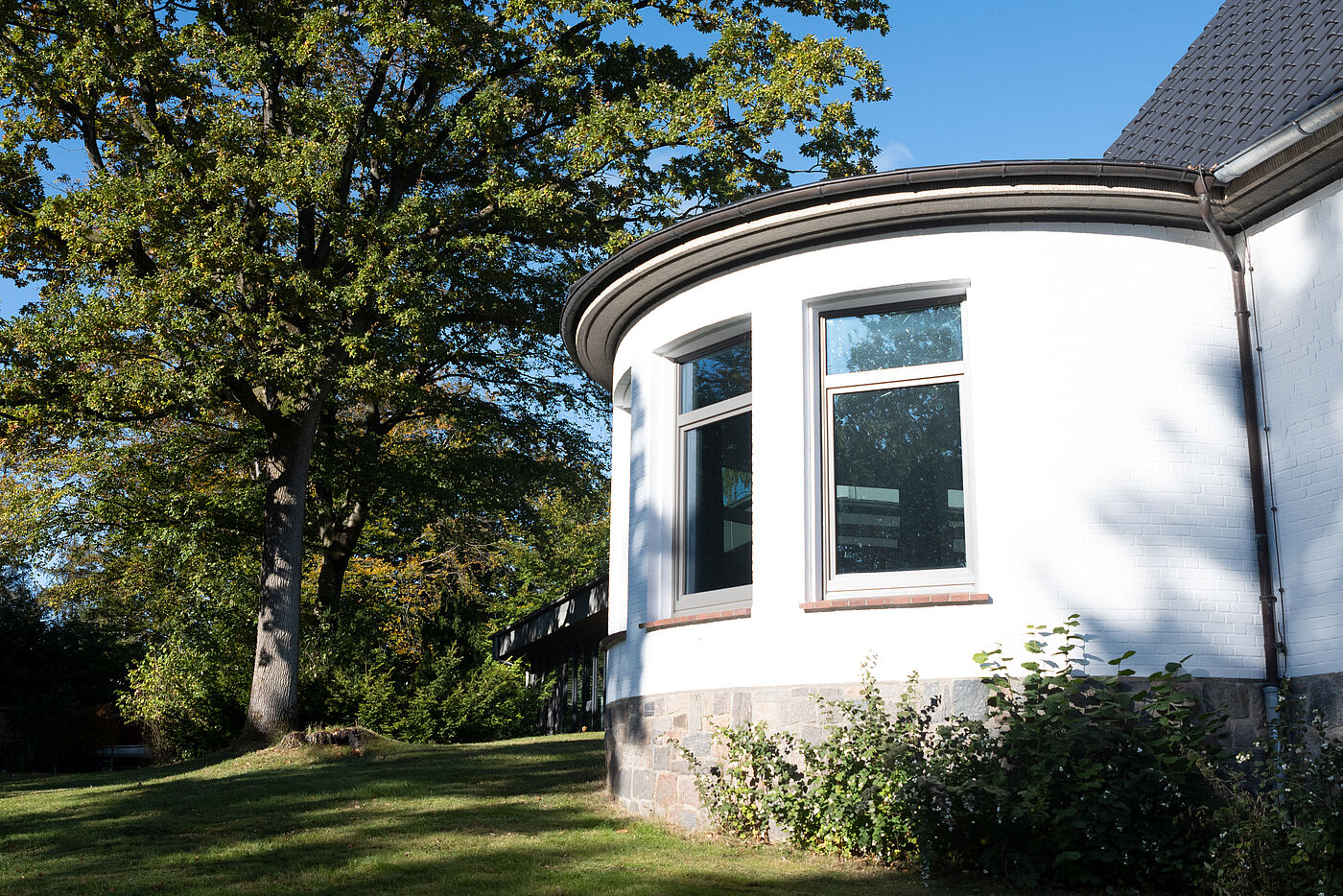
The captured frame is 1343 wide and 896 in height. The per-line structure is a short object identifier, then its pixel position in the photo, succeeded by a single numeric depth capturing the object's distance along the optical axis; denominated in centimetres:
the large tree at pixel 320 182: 1345
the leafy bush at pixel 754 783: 650
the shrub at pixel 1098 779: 539
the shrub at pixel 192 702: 1644
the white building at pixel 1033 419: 614
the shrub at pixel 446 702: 1673
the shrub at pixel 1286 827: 493
